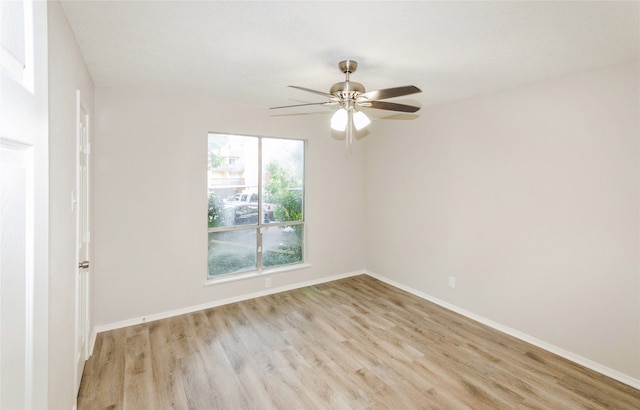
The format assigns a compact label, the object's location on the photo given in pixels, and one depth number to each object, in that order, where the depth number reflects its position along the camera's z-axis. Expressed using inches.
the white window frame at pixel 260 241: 161.5
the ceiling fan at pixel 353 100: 90.7
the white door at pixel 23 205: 22.0
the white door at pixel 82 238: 88.7
